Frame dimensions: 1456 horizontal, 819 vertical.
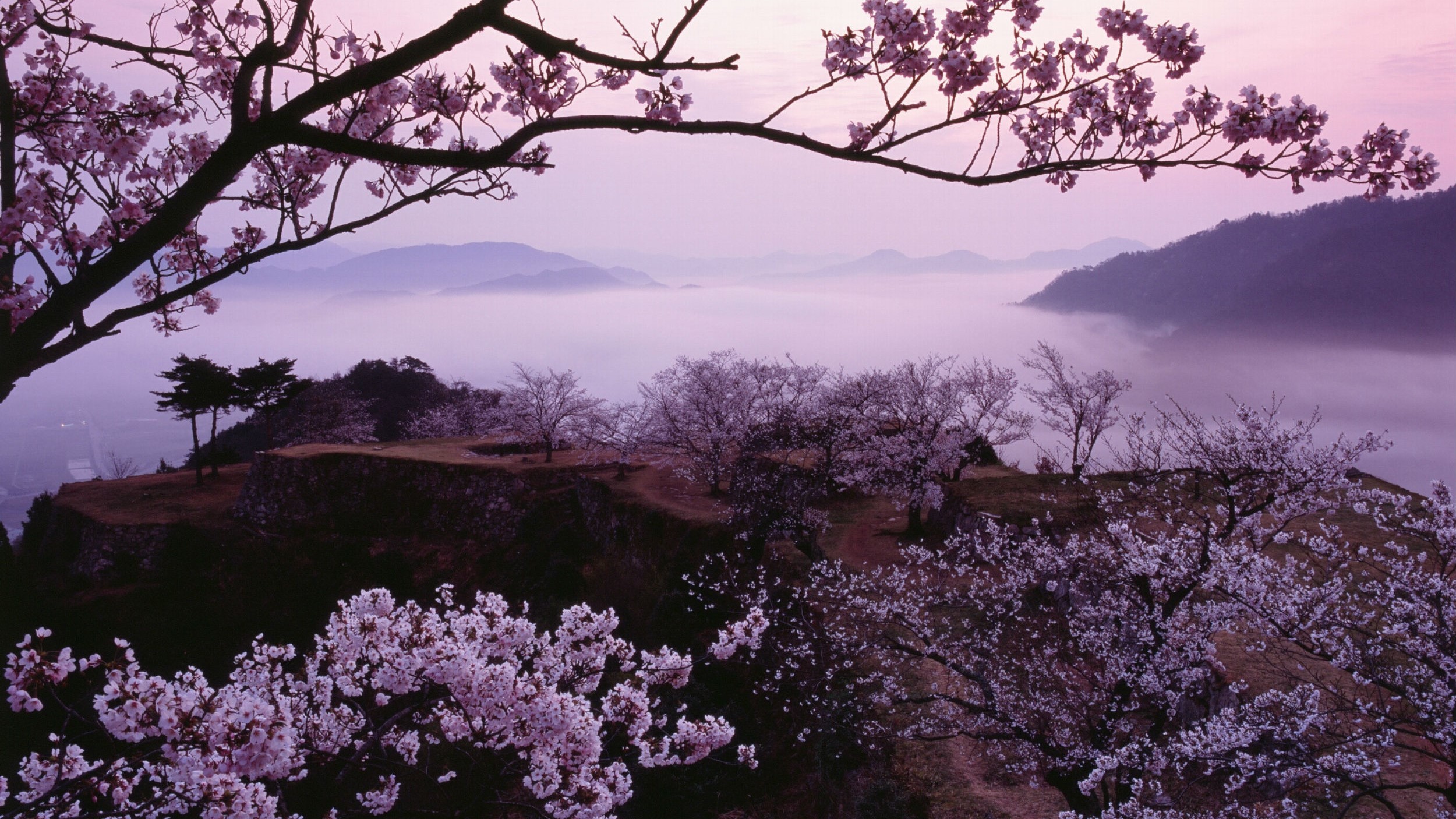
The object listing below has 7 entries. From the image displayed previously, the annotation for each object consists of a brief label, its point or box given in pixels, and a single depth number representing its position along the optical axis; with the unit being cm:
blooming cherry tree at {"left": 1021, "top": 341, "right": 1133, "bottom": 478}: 2820
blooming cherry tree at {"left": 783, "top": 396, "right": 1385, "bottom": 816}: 838
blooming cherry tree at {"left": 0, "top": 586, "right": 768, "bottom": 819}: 342
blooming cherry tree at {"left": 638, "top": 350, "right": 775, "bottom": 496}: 2720
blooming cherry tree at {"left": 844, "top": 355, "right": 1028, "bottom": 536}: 2386
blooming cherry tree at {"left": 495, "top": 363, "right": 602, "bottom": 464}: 3284
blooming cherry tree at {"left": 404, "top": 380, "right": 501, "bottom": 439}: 4719
